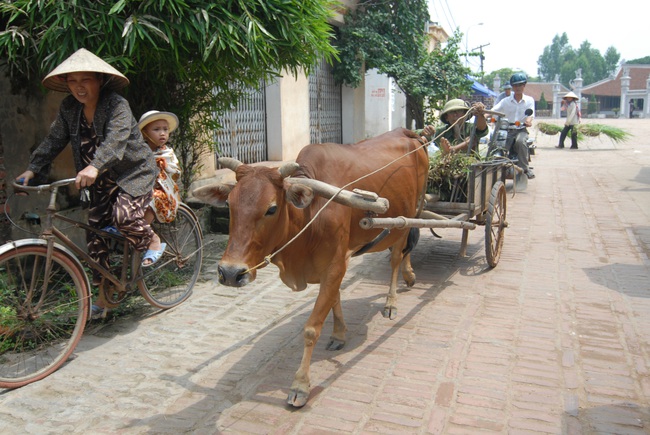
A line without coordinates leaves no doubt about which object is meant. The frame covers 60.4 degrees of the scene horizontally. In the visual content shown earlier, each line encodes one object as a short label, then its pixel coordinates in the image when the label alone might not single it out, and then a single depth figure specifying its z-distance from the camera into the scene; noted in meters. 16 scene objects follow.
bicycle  3.75
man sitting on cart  6.13
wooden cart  5.74
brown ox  3.15
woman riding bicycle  3.98
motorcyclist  10.30
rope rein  3.21
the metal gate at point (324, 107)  12.23
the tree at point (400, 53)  12.53
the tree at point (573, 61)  116.44
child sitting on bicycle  4.68
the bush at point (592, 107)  75.81
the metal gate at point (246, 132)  9.12
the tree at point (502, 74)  79.93
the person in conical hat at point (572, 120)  19.14
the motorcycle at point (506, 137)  9.84
